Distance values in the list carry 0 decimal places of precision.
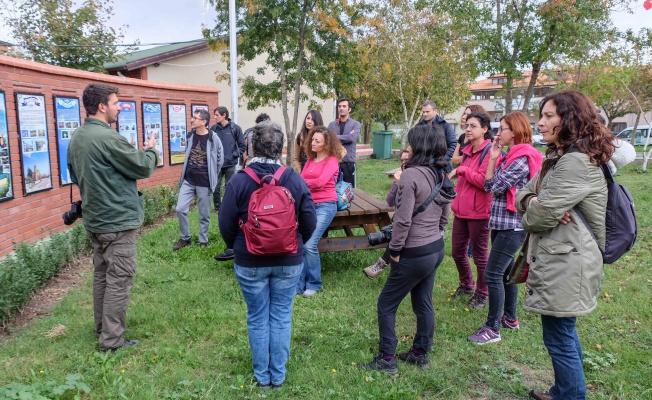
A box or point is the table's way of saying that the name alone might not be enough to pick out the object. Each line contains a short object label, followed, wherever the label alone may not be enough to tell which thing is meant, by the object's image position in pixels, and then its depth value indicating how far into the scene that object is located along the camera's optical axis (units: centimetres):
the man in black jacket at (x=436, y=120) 631
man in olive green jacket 337
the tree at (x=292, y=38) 1024
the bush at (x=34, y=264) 399
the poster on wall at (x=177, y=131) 959
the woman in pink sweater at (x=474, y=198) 408
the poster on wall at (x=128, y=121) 802
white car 3919
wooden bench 516
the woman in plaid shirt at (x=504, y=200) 365
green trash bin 2120
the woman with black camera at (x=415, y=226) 310
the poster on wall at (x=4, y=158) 520
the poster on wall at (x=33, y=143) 562
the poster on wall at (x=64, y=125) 638
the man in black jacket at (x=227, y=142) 785
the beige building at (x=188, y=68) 1535
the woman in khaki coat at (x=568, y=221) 238
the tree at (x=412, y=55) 1823
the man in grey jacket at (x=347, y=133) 661
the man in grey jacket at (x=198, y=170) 619
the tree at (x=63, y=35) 1234
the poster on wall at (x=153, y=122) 877
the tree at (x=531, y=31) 1259
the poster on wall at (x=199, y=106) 1035
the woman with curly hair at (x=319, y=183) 462
